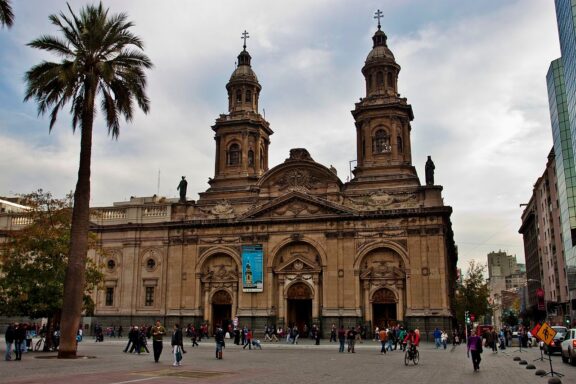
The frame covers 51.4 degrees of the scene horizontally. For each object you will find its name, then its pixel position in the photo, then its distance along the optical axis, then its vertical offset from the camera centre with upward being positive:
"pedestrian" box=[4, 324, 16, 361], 26.19 -0.81
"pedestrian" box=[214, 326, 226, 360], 29.22 -1.03
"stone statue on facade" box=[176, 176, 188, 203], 62.94 +13.59
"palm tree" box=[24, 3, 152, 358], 27.56 +11.23
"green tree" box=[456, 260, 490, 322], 69.94 +2.86
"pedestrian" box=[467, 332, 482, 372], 23.59 -1.11
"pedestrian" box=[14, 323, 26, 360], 26.43 -0.85
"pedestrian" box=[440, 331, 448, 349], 44.61 -1.41
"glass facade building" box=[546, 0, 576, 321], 62.38 +23.35
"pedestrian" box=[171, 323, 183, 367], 23.78 -1.05
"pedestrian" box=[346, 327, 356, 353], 36.31 -1.16
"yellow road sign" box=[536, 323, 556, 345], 21.46 -0.49
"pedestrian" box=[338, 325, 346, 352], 36.28 -1.13
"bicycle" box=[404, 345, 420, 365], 26.81 -1.47
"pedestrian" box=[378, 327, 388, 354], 36.34 -1.11
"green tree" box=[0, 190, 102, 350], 35.03 +3.35
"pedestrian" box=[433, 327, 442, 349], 44.03 -1.26
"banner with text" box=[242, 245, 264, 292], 57.28 +4.74
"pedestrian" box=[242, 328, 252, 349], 39.89 -1.28
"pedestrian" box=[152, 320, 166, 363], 25.64 -0.95
